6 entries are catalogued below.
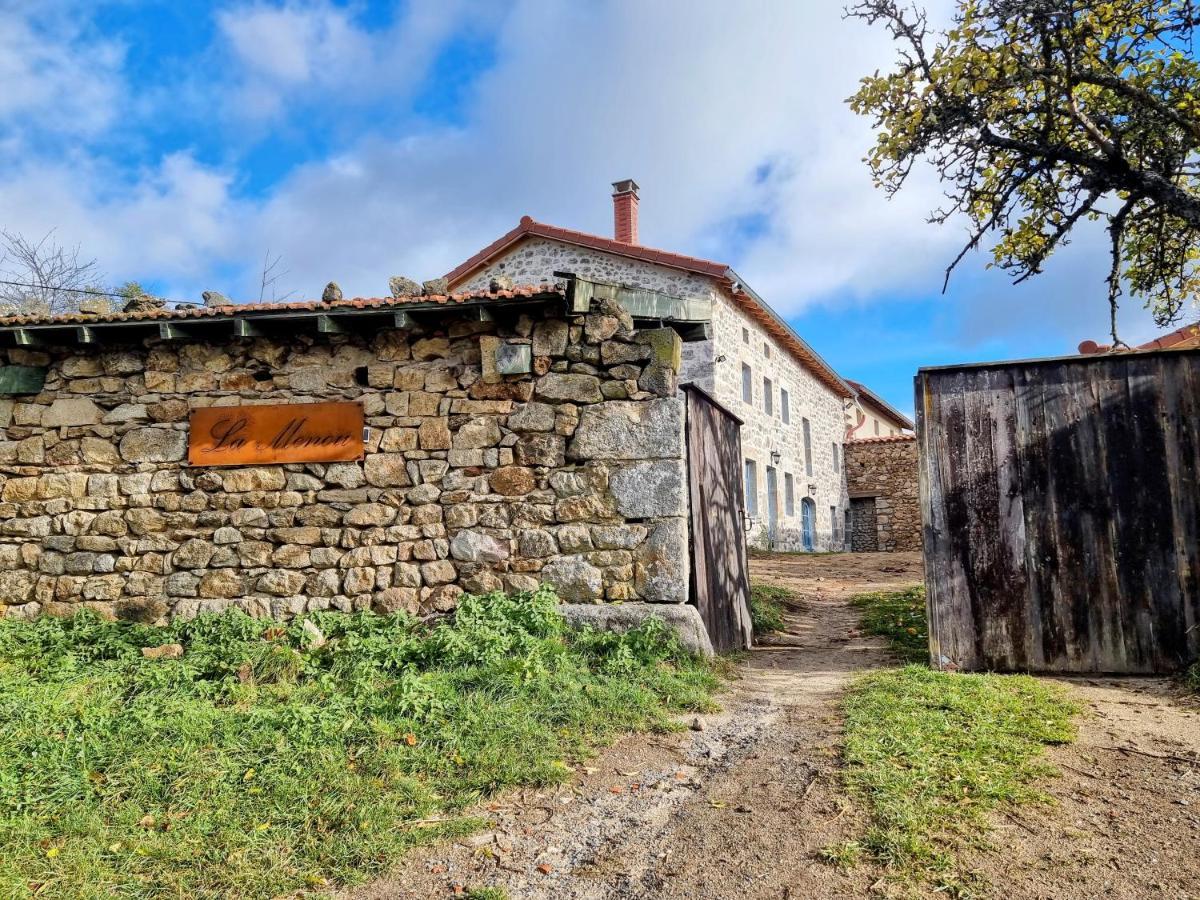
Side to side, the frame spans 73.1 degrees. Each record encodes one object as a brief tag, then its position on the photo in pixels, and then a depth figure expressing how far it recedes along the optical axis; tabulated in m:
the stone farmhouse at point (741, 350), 15.47
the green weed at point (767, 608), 8.12
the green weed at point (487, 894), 2.90
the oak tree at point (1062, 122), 6.86
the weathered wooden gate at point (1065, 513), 5.58
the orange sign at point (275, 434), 6.51
